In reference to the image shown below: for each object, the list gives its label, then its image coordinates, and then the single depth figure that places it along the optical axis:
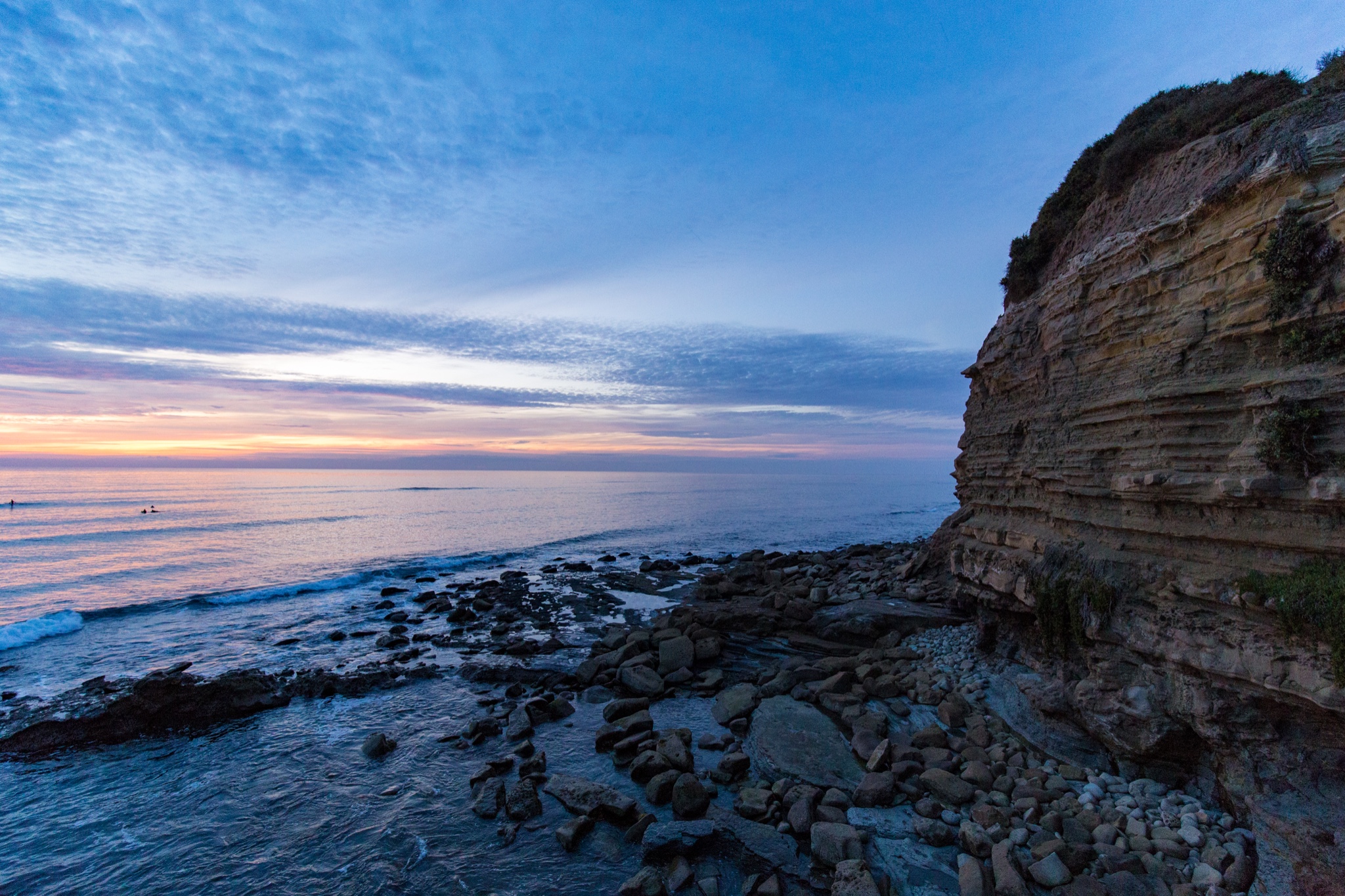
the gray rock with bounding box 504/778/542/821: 10.19
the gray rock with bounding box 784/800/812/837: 9.22
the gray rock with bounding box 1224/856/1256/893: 7.04
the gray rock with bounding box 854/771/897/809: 9.68
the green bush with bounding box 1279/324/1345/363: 7.16
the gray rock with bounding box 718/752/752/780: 10.97
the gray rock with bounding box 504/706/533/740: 13.33
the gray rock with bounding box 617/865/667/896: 8.17
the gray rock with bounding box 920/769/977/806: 9.45
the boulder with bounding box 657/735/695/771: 11.27
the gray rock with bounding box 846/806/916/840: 9.06
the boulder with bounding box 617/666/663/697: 15.29
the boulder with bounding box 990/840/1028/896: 7.56
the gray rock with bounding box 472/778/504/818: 10.36
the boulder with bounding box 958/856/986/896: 7.60
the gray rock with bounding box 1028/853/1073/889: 7.62
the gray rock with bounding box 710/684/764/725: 13.44
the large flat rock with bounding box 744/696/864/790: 10.69
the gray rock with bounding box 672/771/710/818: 9.91
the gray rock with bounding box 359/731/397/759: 12.66
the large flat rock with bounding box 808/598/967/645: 16.95
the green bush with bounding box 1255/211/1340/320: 7.29
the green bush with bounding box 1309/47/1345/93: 8.24
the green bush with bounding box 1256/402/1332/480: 7.21
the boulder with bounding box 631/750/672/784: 11.18
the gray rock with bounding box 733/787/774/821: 9.71
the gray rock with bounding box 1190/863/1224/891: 7.12
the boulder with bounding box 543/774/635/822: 9.97
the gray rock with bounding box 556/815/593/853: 9.35
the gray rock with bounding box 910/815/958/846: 8.69
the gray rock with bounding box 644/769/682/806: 10.45
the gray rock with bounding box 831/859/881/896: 7.72
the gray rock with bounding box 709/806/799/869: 8.82
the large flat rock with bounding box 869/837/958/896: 7.99
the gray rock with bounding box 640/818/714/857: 9.02
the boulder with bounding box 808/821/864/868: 8.49
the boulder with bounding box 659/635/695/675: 16.56
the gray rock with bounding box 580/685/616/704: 15.34
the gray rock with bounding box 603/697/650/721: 14.00
